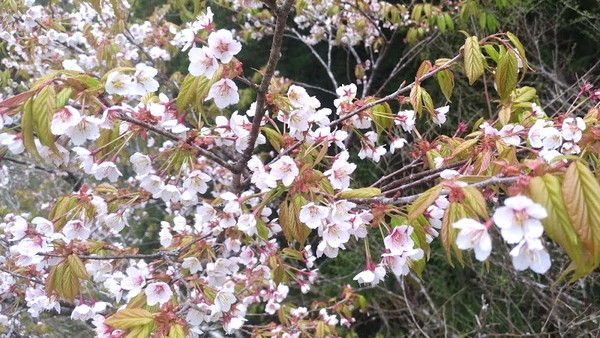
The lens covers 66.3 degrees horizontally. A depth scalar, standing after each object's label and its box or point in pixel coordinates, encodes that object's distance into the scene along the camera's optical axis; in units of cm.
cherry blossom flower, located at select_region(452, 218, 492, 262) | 28
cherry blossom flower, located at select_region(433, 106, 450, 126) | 59
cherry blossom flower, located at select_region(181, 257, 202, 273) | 58
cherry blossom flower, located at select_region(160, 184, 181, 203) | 51
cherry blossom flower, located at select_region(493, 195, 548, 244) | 25
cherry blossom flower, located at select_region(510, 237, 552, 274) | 28
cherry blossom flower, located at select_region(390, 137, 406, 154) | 65
